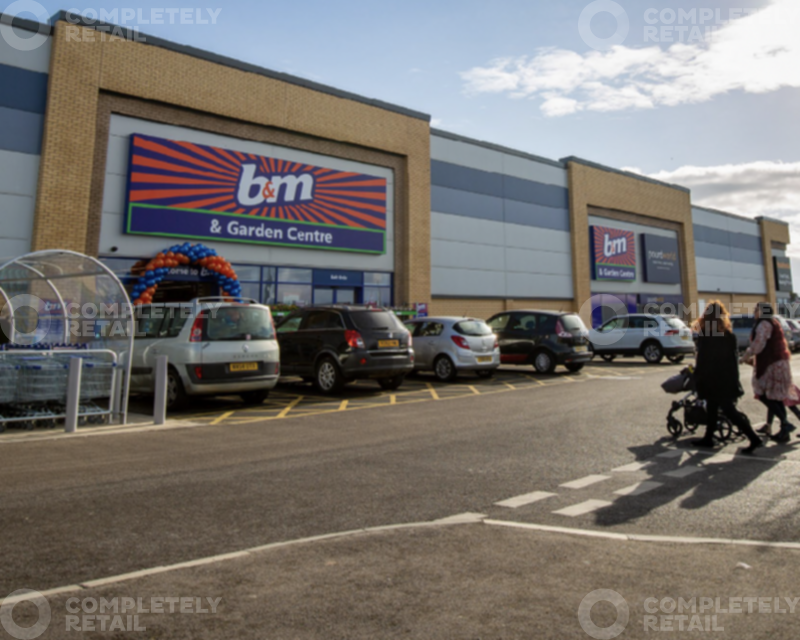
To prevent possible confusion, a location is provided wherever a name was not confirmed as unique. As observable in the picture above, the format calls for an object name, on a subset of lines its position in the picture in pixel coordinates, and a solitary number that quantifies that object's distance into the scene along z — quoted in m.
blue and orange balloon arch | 15.32
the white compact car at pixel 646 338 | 19.95
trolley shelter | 8.34
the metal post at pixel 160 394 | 9.02
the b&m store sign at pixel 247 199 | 16.91
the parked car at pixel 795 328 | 25.83
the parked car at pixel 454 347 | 14.46
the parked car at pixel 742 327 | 23.88
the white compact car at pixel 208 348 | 10.04
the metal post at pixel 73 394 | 8.19
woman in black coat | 6.71
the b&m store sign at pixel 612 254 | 30.57
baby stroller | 7.39
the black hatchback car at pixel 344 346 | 11.83
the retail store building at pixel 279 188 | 15.46
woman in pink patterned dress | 7.26
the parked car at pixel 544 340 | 15.87
